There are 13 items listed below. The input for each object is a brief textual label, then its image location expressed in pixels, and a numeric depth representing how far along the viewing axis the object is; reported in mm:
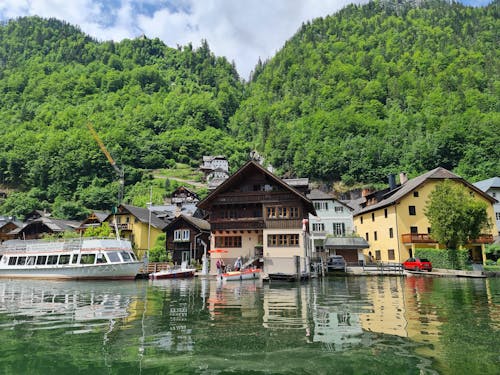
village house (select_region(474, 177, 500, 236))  61344
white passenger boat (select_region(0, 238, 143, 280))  37844
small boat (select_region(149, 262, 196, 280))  38594
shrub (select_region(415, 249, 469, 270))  39438
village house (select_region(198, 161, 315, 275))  38781
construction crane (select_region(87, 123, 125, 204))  114900
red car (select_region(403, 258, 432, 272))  39531
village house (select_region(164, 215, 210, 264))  53312
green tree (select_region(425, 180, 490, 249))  38250
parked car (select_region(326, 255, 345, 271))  40469
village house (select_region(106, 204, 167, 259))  58562
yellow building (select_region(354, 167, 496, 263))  46969
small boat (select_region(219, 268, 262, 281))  32875
